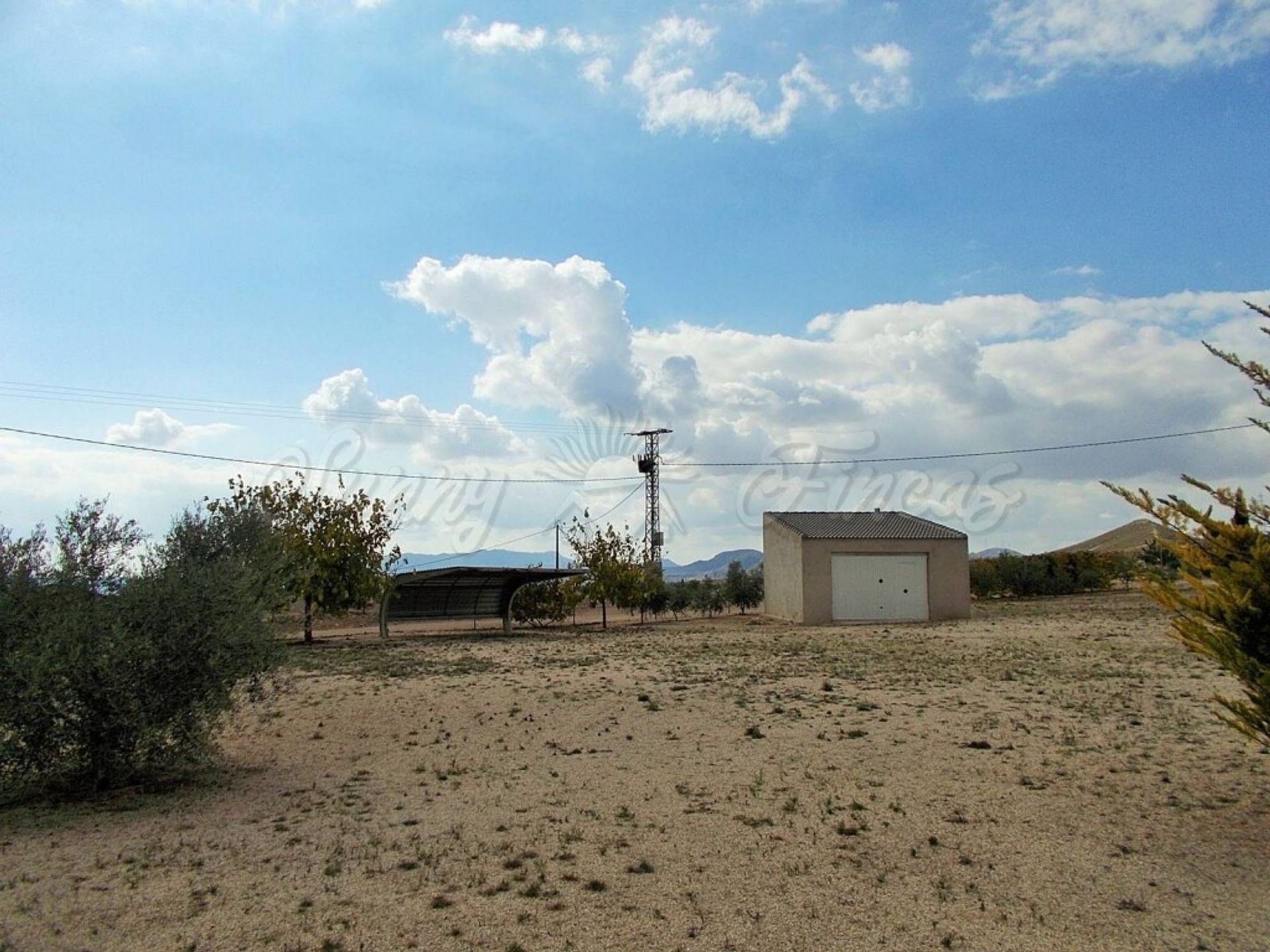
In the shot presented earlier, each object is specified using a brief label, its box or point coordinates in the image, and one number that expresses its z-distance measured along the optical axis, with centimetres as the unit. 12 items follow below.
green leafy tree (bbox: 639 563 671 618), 3559
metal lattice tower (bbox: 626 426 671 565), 4766
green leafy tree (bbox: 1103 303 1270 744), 623
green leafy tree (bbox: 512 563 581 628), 3572
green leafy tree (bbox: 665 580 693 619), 4353
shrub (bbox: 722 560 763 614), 4475
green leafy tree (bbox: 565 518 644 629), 3441
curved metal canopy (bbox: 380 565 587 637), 2775
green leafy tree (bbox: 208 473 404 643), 2669
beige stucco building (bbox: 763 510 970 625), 3256
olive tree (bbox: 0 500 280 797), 793
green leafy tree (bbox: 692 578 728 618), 4456
